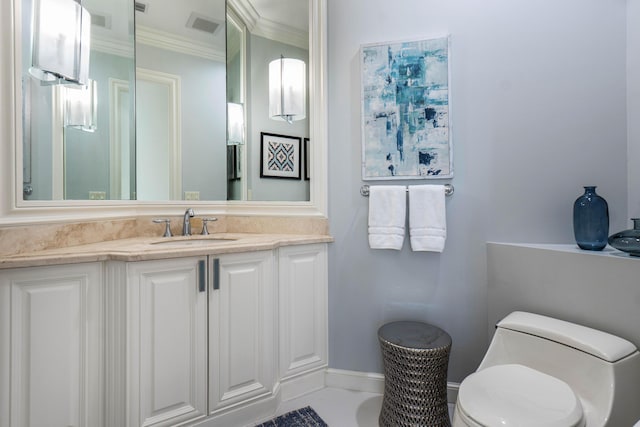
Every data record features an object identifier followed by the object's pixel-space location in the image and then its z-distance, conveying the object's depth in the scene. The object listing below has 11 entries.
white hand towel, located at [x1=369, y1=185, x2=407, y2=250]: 1.69
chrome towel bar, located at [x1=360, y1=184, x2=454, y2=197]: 1.67
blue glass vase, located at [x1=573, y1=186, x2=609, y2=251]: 1.38
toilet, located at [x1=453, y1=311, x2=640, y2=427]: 0.94
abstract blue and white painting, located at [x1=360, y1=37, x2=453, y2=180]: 1.69
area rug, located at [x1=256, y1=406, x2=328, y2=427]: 1.54
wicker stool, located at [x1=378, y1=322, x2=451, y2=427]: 1.41
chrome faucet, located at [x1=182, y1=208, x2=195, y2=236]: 1.84
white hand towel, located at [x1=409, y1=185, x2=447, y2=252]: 1.63
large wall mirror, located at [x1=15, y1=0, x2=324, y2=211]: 1.66
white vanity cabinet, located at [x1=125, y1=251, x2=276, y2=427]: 1.27
